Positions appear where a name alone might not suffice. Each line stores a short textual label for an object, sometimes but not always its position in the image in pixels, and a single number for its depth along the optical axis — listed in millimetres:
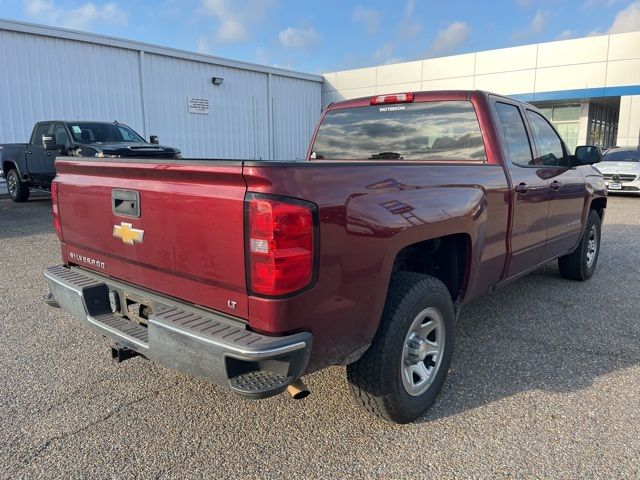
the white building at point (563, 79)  19344
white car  13867
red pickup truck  2049
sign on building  19562
